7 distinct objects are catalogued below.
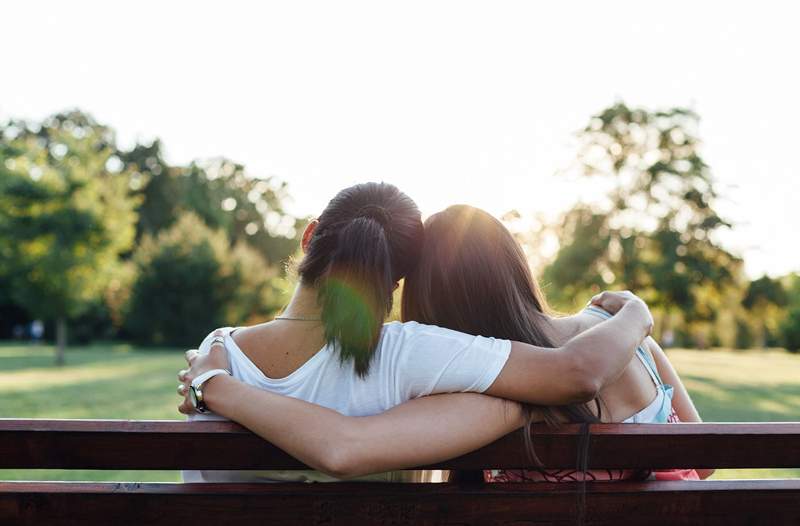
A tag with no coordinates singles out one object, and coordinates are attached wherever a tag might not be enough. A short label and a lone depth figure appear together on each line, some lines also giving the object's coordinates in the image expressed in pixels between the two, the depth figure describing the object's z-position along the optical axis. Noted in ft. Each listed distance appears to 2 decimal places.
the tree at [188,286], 133.90
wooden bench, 6.23
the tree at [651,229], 111.55
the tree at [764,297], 120.06
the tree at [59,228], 90.38
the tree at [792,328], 189.88
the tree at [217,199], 190.70
